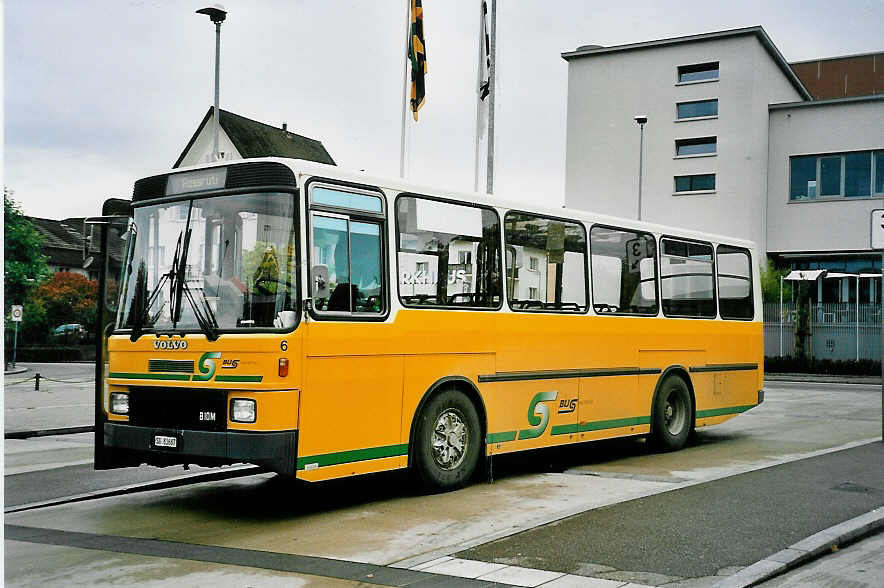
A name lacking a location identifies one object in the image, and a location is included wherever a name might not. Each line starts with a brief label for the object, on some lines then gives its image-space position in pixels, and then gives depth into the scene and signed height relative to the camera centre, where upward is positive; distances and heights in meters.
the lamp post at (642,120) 44.97 +9.31
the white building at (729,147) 45.81 +8.75
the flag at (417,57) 24.34 +6.54
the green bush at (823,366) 39.09 -1.49
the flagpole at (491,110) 23.28 +5.04
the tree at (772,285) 43.78 +1.88
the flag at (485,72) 23.58 +5.97
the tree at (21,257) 62.69 +4.25
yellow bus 8.62 -0.02
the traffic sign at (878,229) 14.15 +1.40
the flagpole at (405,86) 23.99 +5.88
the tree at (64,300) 74.56 +1.71
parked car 70.69 -0.95
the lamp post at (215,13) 22.19 +6.93
